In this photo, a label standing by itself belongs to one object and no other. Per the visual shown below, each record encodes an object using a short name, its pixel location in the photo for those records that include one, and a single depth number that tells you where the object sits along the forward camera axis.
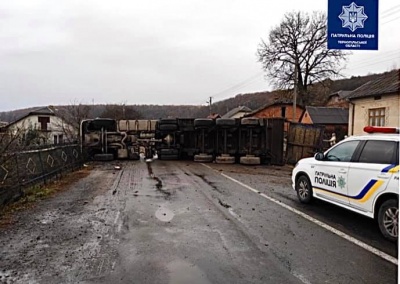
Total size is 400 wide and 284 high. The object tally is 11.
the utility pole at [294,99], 31.59
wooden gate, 18.56
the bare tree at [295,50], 44.25
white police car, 6.04
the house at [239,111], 80.75
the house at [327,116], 45.88
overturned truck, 20.80
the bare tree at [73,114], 32.29
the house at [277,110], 56.69
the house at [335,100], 61.16
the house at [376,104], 20.95
